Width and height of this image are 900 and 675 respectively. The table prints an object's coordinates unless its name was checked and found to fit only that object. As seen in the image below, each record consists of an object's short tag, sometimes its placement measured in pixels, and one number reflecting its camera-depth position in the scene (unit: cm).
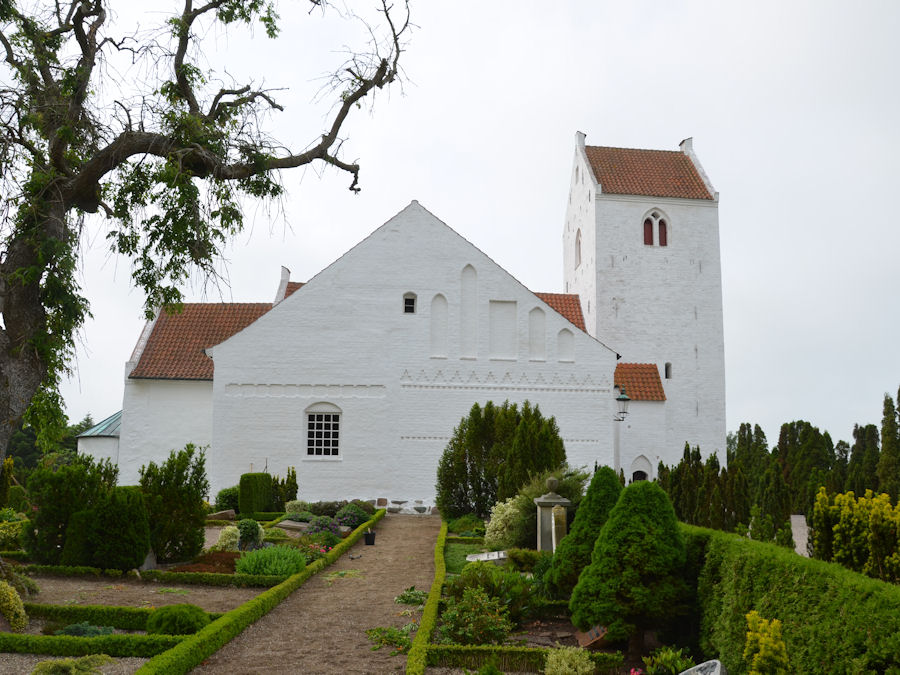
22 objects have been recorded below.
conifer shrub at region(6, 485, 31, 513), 1848
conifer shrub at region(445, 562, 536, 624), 837
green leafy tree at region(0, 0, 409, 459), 814
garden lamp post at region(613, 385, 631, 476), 1969
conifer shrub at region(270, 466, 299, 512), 1980
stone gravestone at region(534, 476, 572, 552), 1138
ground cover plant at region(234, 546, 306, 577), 1057
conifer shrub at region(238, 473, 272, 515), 1870
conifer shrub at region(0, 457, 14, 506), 1753
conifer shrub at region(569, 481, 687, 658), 692
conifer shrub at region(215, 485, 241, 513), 2005
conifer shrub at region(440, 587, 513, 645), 745
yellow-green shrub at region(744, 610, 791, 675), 509
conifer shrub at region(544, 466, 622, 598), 846
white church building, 2184
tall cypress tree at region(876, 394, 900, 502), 2508
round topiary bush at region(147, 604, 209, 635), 721
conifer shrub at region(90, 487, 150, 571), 1054
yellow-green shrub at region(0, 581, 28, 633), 746
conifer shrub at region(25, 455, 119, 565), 1080
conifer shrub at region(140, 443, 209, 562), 1154
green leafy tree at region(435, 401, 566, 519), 1680
